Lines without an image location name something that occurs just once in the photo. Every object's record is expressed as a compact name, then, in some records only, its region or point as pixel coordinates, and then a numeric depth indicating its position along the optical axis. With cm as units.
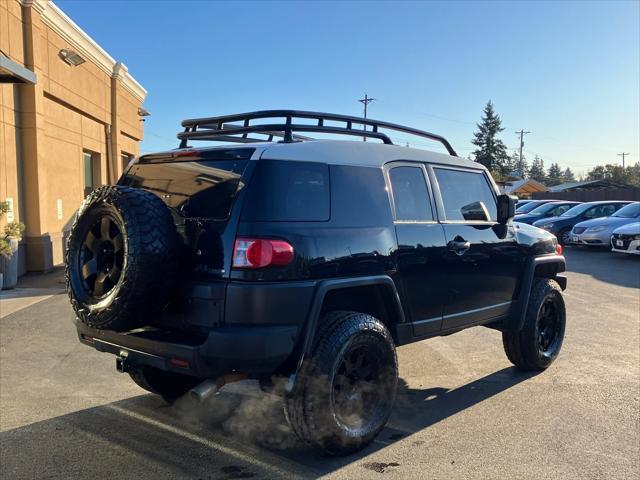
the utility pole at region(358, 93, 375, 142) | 6275
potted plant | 1045
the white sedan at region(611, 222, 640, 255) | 1373
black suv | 318
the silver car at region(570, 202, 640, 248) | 1571
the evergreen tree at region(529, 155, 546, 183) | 15238
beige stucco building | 1193
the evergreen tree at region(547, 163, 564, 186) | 13600
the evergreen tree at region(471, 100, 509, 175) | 8819
